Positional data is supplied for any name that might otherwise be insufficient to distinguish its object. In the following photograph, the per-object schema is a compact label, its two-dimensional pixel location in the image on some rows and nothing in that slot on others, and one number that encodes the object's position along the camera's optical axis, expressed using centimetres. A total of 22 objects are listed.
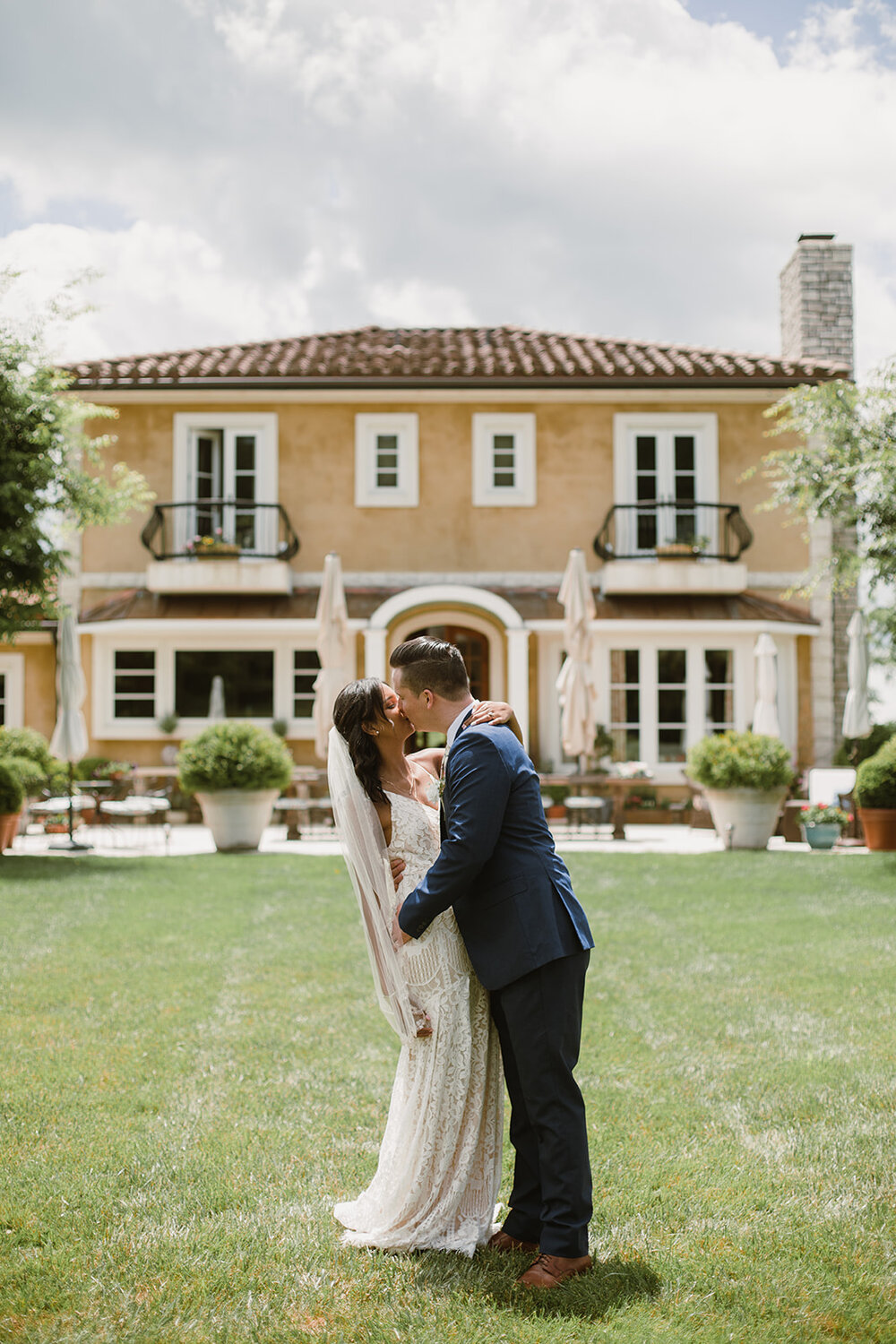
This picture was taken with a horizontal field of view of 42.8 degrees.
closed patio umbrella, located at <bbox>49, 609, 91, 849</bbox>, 1403
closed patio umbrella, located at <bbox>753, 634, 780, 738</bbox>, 1580
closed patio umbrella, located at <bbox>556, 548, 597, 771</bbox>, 1516
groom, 330
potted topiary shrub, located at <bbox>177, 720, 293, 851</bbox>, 1332
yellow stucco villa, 1903
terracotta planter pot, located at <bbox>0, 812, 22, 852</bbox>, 1330
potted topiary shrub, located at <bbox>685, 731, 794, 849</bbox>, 1334
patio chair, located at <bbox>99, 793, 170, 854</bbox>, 1507
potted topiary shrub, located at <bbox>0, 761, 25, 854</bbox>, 1309
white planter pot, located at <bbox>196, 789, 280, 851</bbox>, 1350
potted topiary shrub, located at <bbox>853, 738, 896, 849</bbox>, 1328
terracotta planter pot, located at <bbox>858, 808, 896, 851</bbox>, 1335
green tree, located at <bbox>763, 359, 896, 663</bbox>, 1227
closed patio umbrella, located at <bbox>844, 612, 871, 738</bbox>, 1527
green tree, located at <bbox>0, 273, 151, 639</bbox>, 1244
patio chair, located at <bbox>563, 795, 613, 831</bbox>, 1573
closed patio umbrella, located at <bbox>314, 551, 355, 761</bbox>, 1546
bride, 348
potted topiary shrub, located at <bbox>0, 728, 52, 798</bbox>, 1622
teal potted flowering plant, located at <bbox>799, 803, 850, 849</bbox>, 1384
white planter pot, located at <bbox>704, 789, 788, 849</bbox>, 1345
